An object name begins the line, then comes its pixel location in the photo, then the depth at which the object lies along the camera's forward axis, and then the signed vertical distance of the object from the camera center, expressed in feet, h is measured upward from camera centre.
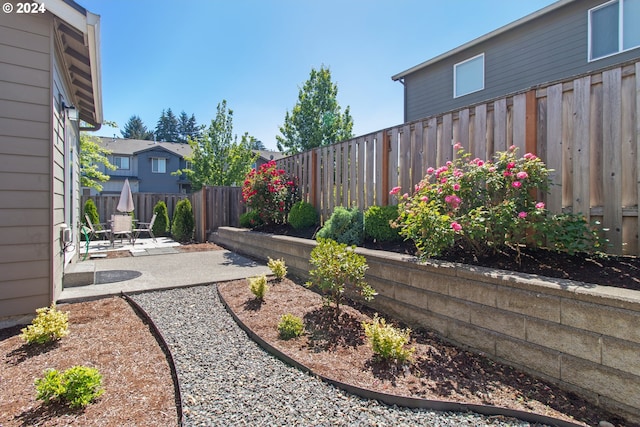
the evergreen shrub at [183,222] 33.63 -0.99
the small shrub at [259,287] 12.35 -2.87
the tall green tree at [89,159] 44.47 +7.82
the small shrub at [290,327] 9.47 -3.43
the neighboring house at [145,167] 83.30 +12.14
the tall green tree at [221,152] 54.65 +10.49
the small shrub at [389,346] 7.80 -3.26
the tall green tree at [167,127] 189.57 +51.21
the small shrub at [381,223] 13.96 -0.40
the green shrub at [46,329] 8.94 -3.34
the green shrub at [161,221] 38.19 -1.00
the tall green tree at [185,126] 191.61 +52.97
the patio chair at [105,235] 34.37 -2.47
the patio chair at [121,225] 27.76 -1.11
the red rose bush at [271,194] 23.62 +1.50
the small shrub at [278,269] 15.10 -2.63
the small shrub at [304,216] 20.51 -0.16
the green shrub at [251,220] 25.64 -0.55
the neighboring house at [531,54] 22.57 +13.61
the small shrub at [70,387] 6.28 -3.50
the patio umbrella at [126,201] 30.89 +1.07
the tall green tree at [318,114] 55.62 +17.62
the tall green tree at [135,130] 183.73 +48.96
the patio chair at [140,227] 31.30 -1.84
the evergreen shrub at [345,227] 15.48 -0.66
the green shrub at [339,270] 10.59 -1.87
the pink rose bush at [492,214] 8.78 +0.03
